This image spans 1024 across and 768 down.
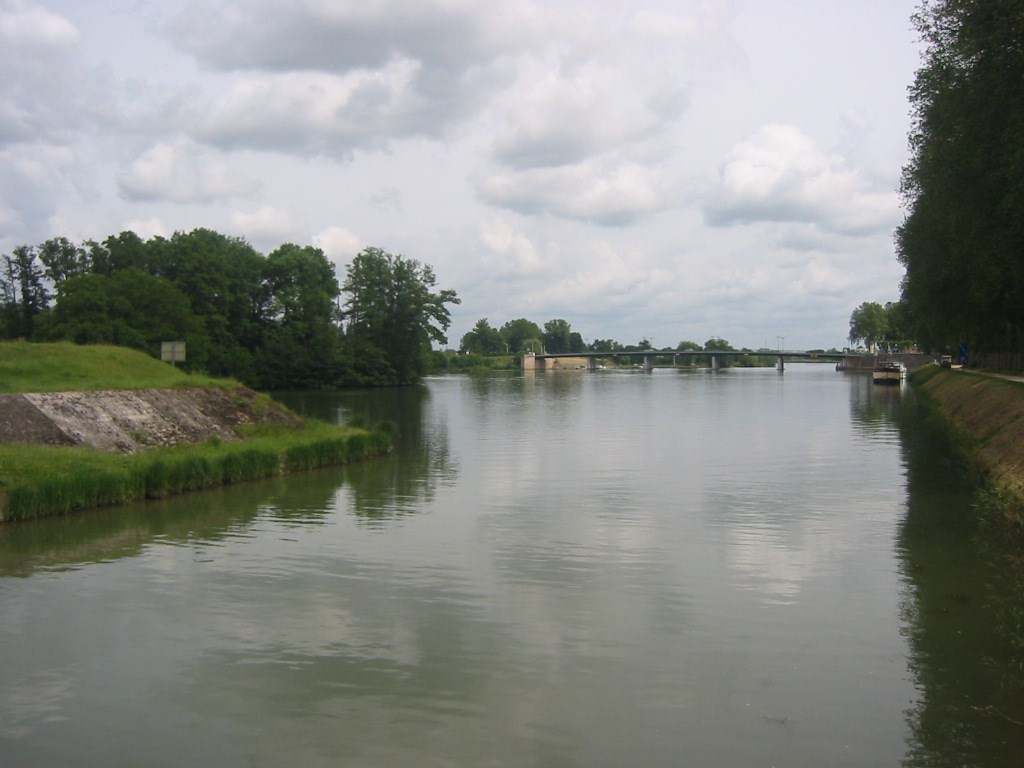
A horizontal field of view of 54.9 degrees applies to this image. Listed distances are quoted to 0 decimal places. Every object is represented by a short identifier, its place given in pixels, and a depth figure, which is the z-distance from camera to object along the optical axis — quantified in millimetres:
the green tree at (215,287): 105000
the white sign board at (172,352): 45219
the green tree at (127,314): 83375
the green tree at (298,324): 114812
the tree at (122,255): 105875
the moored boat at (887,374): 117500
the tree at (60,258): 116656
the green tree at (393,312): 130125
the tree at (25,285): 119562
